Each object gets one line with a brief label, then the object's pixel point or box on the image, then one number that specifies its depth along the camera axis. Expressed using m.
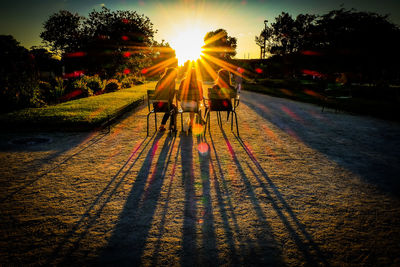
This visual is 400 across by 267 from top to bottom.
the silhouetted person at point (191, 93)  6.51
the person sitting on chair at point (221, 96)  6.90
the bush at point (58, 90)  12.20
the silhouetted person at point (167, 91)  6.53
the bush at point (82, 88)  14.75
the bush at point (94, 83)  16.48
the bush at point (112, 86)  18.64
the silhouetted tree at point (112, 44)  21.19
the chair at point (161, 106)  6.71
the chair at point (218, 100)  6.89
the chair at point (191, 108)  6.62
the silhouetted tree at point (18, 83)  9.73
